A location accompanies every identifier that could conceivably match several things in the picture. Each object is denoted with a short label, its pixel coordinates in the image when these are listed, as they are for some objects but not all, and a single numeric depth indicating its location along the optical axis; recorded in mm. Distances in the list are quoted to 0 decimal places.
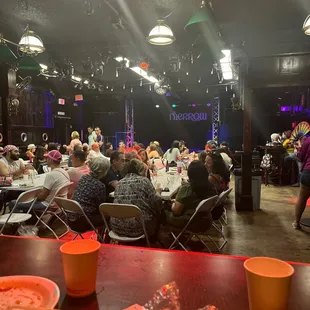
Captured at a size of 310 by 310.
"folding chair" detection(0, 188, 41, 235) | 3577
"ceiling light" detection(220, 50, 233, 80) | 8161
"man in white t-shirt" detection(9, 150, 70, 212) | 4191
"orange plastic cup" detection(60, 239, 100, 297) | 801
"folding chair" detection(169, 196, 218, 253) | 3161
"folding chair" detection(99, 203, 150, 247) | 2885
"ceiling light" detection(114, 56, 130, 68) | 8020
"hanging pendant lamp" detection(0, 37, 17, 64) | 5065
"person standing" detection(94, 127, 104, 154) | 11406
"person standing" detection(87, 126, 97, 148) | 11536
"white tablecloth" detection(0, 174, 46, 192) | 4355
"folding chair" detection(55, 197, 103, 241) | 3191
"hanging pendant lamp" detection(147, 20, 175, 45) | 4473
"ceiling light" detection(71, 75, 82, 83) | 11411
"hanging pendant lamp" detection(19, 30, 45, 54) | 5332
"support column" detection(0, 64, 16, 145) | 7809
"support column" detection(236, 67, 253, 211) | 6102
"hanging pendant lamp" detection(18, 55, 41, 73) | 5375
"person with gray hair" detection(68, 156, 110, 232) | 3503
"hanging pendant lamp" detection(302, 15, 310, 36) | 3965
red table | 856
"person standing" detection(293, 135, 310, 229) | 4590
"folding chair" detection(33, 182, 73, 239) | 4053
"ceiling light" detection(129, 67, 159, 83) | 10079
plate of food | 786
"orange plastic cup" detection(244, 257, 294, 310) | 657
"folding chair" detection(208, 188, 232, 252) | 3747
